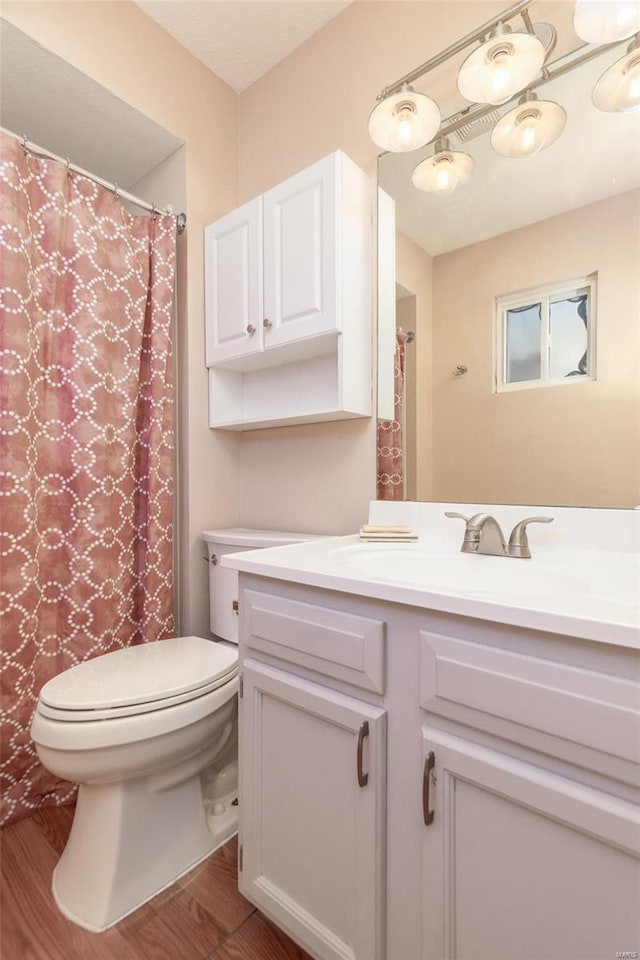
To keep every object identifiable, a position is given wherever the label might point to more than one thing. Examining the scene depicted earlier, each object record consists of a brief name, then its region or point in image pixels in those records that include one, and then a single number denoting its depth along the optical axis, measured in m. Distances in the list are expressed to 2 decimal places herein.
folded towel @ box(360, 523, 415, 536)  1.23
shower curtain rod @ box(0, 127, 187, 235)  1.36
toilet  1.01
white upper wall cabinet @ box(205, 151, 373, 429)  1.33
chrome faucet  1.03
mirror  1.02
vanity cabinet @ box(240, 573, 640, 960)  0.55
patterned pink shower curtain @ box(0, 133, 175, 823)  1.29
